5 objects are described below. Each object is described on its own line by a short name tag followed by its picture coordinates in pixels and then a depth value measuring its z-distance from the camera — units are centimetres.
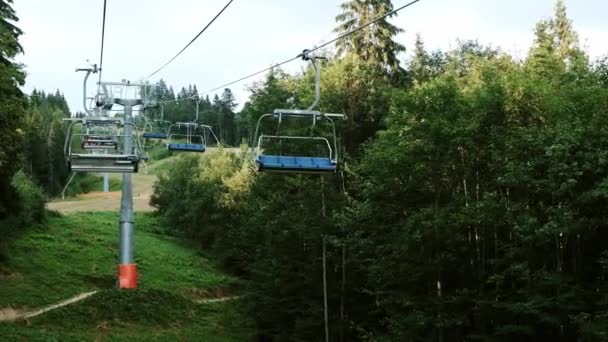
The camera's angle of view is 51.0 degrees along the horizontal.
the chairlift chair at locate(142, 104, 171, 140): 2513
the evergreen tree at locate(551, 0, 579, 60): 3753
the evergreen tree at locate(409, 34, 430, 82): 3106
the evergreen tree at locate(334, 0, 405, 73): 2933
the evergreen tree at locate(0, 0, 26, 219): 1850
